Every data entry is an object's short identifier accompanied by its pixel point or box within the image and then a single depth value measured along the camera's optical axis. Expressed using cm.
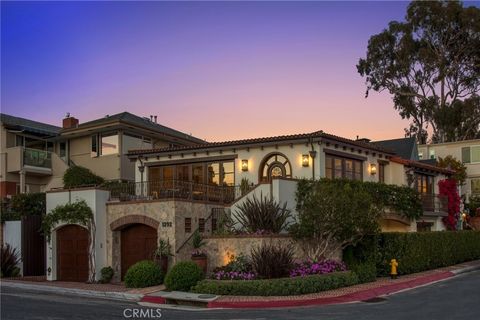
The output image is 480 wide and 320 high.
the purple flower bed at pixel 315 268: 2011
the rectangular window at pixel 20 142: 3841
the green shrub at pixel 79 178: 3209
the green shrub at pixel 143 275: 2066
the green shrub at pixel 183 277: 1936
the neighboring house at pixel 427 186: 3200
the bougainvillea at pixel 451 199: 3609
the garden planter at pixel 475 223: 4056
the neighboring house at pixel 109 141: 3422
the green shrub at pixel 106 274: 2359
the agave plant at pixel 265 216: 2173
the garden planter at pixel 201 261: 2142
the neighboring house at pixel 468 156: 4381
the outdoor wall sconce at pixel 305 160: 2553
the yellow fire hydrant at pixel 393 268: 2277
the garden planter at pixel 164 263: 2170
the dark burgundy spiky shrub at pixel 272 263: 1953
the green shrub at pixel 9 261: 2616
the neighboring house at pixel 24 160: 3650
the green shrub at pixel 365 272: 2152
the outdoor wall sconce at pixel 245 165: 2719
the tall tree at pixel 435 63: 4950
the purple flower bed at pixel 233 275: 1959
